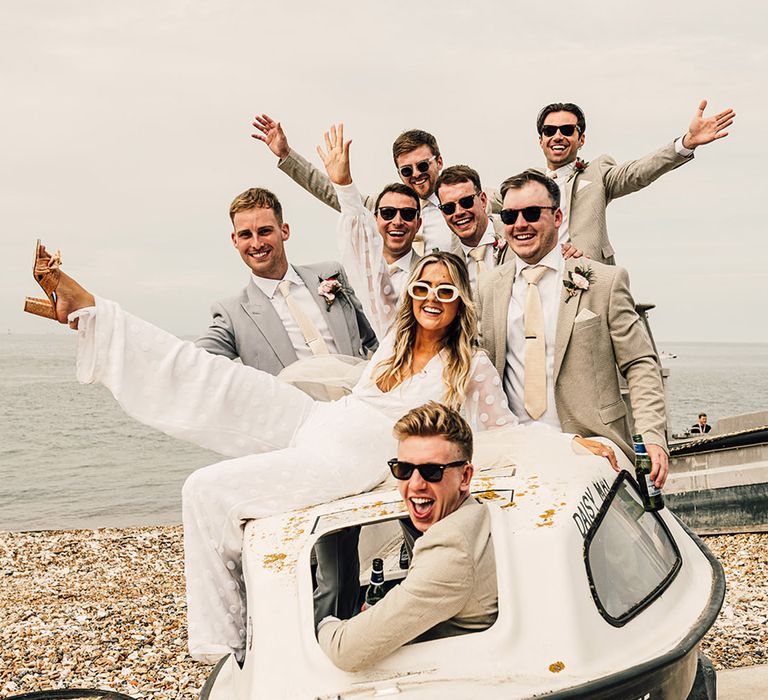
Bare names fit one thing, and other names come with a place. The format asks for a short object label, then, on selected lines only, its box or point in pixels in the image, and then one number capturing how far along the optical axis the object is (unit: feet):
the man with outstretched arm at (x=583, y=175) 19.30
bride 11.27
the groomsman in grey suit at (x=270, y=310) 16.52
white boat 9.70
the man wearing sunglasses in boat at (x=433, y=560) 9.50
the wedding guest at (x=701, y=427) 54.03
